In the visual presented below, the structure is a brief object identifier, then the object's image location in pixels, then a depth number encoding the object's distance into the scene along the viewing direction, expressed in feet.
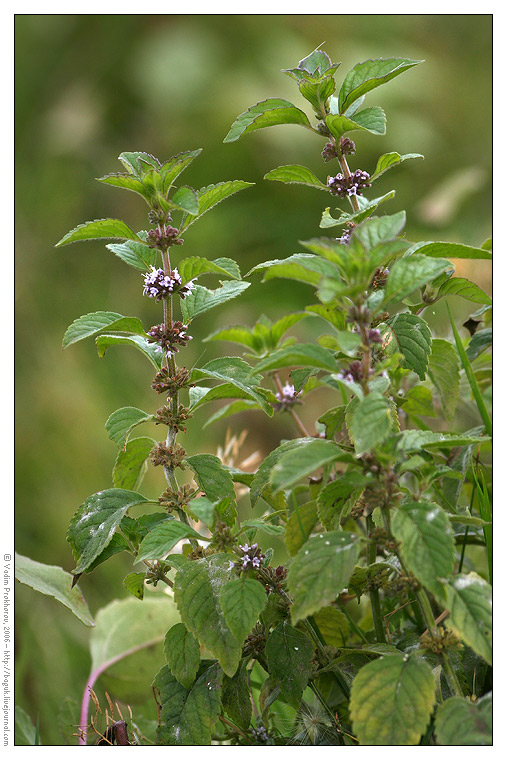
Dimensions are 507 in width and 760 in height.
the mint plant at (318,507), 5.66
